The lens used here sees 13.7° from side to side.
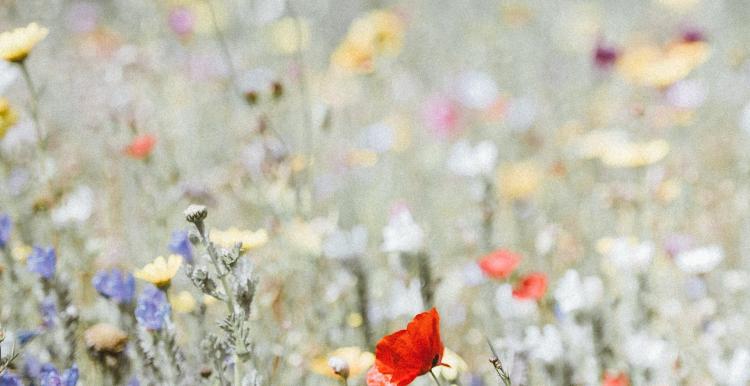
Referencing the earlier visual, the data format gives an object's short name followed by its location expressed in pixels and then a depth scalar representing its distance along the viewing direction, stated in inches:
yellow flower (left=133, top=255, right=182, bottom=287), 87.7
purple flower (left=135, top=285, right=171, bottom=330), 87.1
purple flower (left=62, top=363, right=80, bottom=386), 85.8
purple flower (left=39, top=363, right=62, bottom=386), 85.5
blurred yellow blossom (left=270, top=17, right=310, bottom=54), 165.4
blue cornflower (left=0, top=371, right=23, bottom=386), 86.0
